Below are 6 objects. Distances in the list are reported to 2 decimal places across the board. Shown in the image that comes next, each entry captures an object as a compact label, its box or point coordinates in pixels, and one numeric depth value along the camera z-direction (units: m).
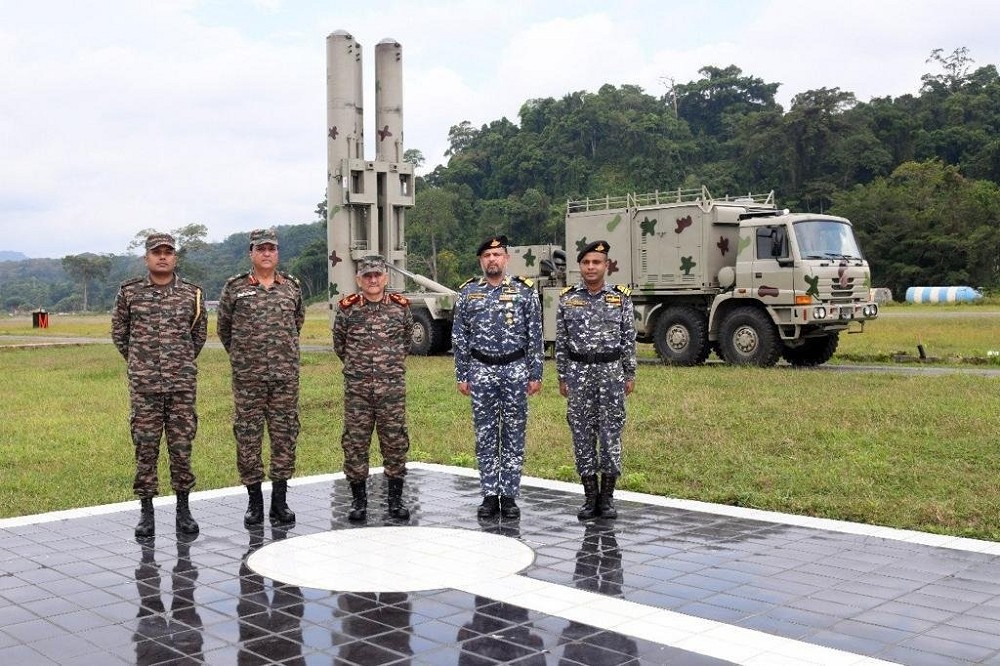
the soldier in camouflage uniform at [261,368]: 6.19
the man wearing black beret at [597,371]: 6.24
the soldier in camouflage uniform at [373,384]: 6.37
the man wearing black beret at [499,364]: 6.35
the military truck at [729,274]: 15.60
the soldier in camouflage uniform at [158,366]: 5.95
